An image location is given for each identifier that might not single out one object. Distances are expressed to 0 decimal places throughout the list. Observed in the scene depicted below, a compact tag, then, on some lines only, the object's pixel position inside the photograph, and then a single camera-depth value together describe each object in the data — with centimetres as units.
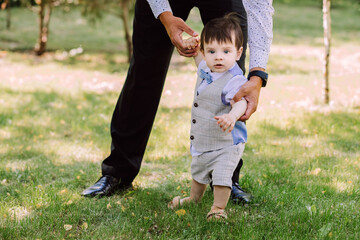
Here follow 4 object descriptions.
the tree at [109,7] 902
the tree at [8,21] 1397
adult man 233
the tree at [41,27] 944
